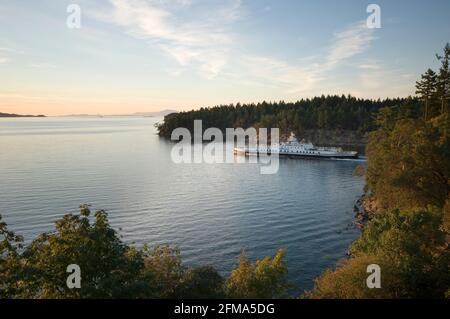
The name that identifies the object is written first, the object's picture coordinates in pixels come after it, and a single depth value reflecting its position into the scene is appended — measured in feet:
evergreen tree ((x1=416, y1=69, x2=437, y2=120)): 253.03
